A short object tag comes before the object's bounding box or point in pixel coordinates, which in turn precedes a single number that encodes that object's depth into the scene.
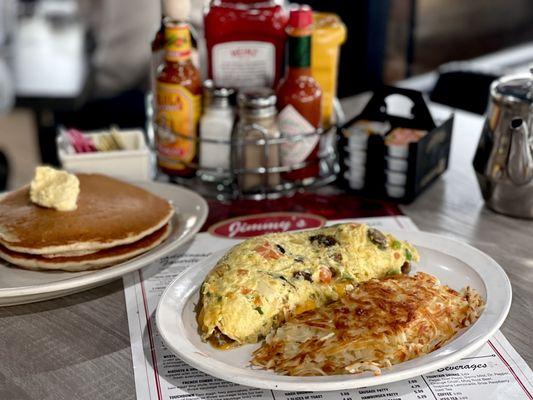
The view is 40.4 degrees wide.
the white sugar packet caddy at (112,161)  1.39
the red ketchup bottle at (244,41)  1.39
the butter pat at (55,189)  1.15
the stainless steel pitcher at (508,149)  1.27
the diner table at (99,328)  0.90
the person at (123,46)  2.79
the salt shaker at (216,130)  1.38
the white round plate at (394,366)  0.81
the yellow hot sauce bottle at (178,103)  1.34
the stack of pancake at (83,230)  1.07
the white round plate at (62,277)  1.01
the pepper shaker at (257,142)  1.33
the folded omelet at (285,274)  0.91
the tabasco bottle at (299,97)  1.30
